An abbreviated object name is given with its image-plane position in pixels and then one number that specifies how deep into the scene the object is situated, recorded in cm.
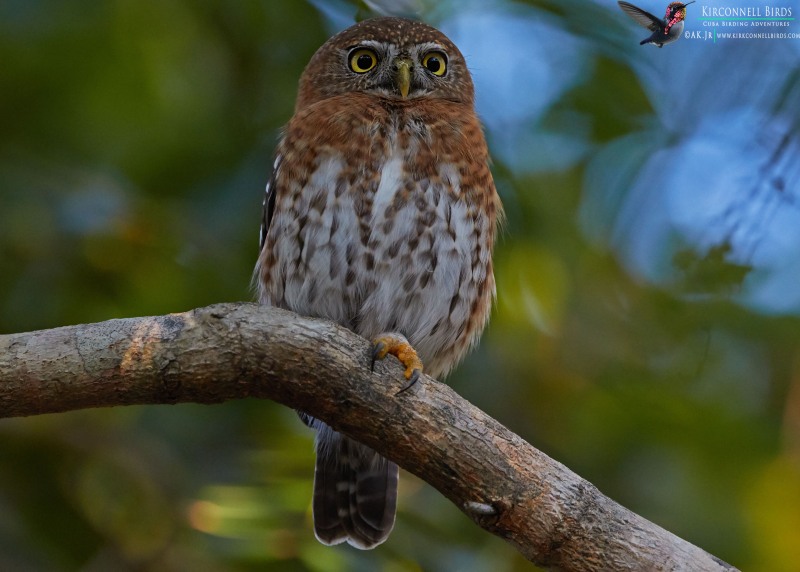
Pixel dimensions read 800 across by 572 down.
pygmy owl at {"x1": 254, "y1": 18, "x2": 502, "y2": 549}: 731
